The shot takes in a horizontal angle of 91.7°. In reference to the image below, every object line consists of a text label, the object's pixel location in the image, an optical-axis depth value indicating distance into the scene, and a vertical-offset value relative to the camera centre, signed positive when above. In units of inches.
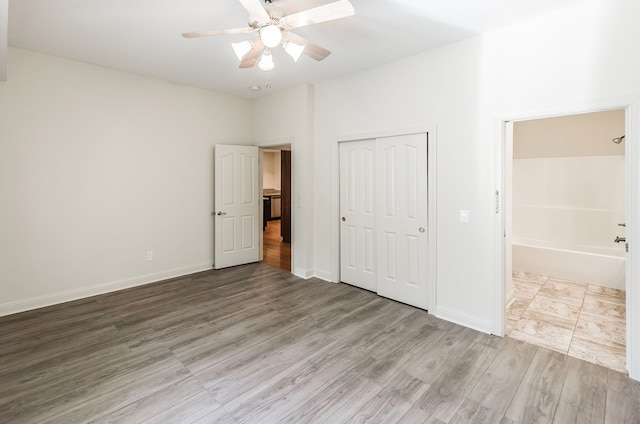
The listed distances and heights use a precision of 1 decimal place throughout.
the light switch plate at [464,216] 122.6 -1.7
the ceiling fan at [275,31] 77.3 +50.8
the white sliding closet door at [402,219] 137.3 -3.3
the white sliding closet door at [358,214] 159.2 -1.4
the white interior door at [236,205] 198.2 +3.8
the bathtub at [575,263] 159.2 -28.3
